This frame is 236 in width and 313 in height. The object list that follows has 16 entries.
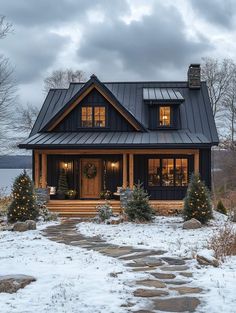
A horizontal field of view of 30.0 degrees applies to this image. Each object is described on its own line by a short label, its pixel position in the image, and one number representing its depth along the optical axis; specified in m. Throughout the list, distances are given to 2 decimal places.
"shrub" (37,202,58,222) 16.77
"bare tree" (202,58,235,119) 37.66
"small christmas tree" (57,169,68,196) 21.17
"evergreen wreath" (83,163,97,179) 21.56
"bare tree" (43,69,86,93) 39.19
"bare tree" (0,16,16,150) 30.27
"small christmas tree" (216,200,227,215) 19.53
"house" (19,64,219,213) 19.64
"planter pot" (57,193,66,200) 21.11
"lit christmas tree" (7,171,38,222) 15.89
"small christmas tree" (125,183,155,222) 16.06
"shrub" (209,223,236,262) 9.08
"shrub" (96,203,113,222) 16.39
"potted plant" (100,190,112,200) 21.08
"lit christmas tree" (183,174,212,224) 15.44
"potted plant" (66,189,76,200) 21.17
